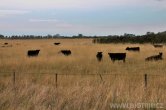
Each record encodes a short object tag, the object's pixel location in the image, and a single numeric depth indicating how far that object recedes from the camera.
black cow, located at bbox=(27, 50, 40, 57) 33.06
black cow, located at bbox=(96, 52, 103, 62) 27.73
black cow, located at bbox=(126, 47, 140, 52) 39.41
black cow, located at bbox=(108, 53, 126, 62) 26.73
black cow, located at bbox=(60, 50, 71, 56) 35.12
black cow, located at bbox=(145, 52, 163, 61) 25.97
